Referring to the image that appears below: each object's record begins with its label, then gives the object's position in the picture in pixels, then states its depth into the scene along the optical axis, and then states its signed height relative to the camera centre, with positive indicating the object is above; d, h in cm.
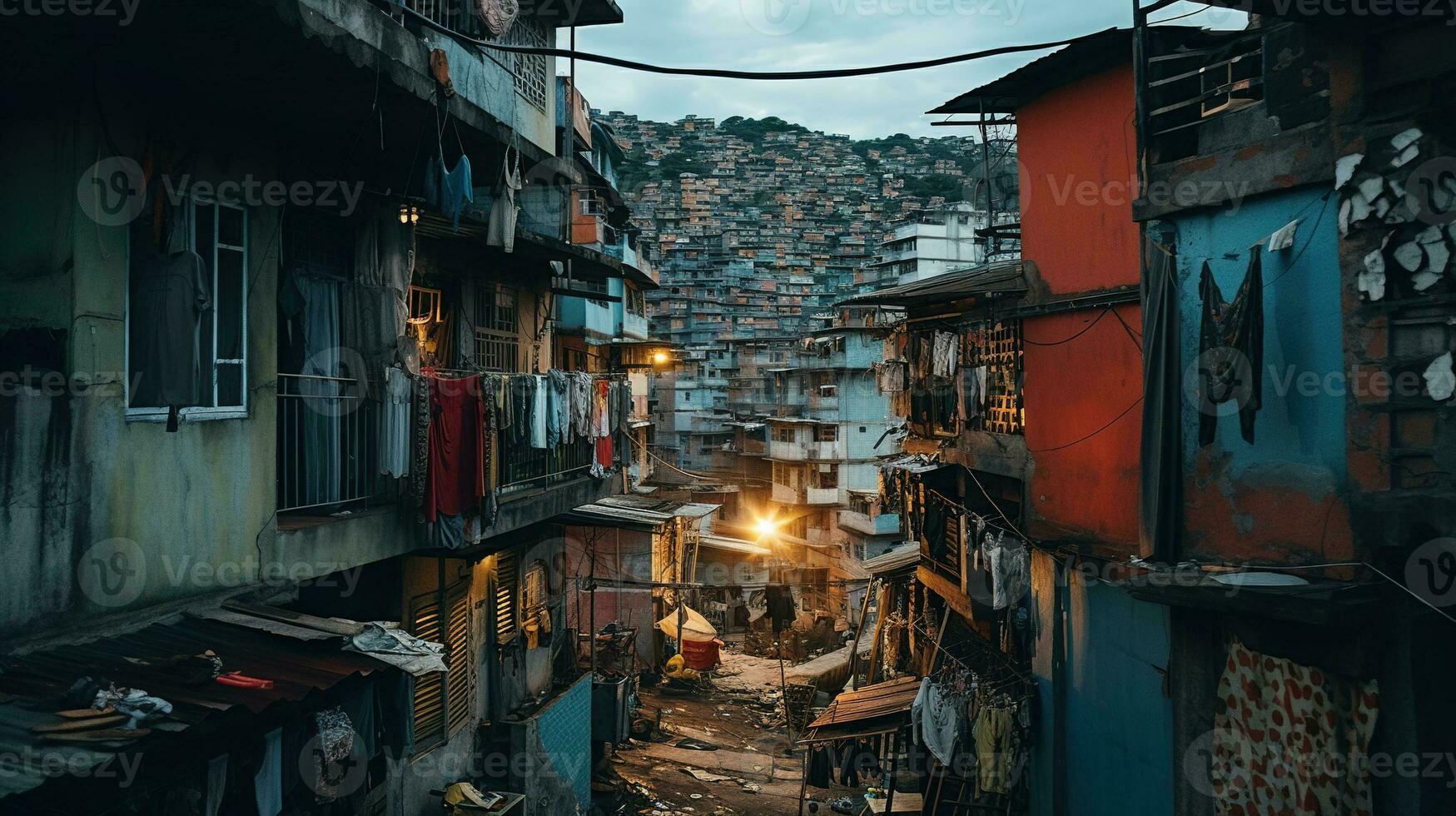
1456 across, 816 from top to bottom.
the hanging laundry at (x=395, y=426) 996 -34
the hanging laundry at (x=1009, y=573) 1425 -292
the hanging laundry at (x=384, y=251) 1062 +182
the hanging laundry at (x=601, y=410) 1488 -23
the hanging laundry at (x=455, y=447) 1049 -63
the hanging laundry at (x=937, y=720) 1403 -538
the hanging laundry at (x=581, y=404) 1370 -11
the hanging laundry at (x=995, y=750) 1387 -573
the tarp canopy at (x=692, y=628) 2931 -797
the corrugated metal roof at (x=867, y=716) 1557 -591
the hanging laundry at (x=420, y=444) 1020 -56
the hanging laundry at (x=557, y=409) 1291 -19
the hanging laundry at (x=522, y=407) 1209 -15
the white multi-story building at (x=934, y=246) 6906 +1238
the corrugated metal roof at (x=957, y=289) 1548 +203
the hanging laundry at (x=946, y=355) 1747 +89
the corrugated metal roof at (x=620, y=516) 1861 -283
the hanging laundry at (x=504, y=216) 1191 +252
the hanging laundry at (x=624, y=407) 1642 -20
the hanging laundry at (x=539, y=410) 1253 -19
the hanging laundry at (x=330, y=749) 779 -324
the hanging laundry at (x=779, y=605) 2687 -661
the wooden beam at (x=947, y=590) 1728 -423
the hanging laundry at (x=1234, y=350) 918 +54
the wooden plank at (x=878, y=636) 2255 -650
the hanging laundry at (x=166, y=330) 708 +55
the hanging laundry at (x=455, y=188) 1037 +253
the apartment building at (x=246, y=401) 635 -4
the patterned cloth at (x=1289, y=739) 816 -350
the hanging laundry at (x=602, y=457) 1542 -110
